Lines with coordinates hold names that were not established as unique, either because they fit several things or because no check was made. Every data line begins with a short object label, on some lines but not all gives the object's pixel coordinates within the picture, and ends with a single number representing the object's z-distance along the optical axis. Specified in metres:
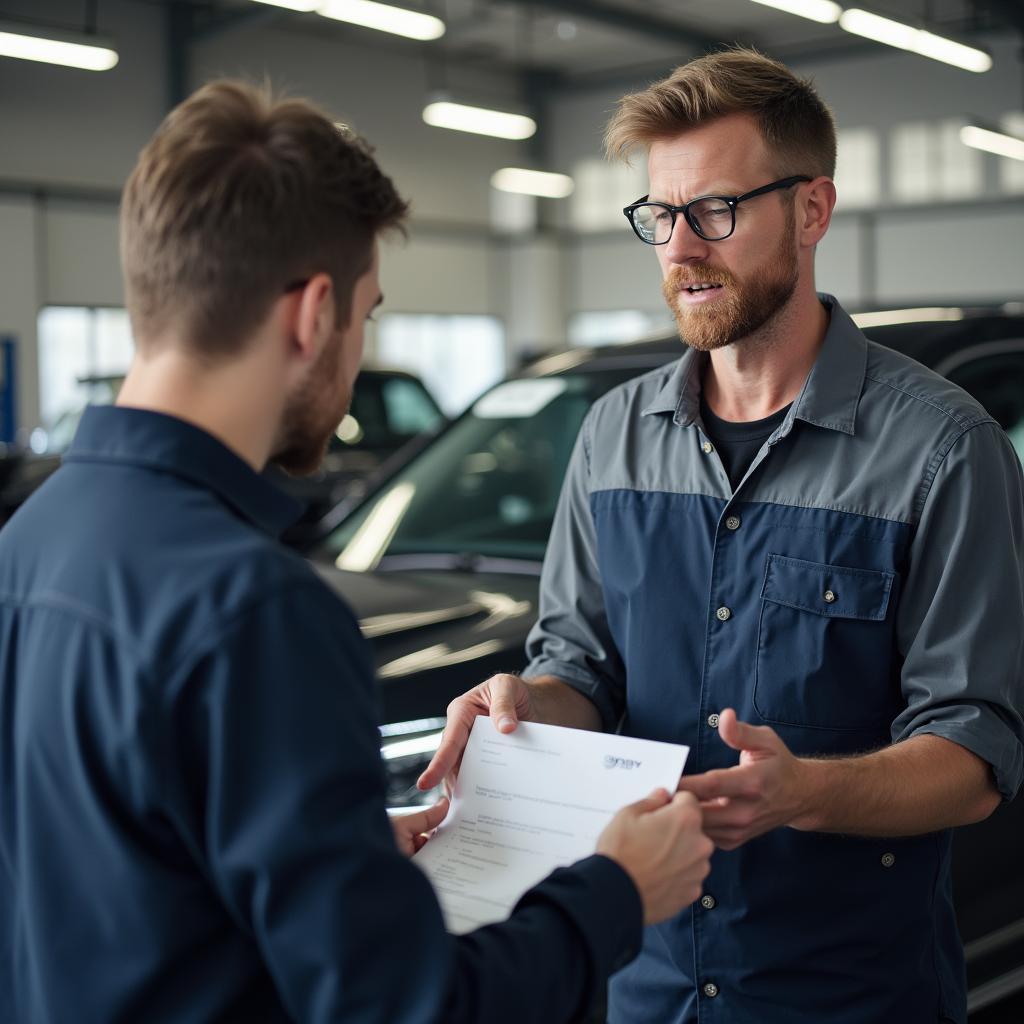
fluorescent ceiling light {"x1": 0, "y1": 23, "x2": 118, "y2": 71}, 10.29
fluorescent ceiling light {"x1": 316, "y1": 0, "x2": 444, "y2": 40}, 9.66
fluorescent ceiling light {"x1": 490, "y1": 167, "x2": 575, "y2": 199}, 16.89
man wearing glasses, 1.76
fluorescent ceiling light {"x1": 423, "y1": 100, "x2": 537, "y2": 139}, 13.45
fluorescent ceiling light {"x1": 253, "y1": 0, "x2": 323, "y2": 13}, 9.34
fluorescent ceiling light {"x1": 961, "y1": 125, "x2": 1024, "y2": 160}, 14.30
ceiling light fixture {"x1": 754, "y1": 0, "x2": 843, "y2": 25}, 10.27
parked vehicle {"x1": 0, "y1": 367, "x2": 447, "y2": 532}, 7.83
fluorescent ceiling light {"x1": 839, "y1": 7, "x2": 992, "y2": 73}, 10.83
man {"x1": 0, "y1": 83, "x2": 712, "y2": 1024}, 1.05
